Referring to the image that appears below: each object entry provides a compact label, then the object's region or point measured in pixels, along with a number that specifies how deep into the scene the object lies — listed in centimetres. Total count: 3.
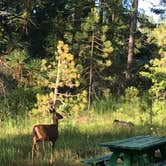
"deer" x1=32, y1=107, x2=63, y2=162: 1539
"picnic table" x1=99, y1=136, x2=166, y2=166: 1273
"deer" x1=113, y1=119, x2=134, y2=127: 2407
